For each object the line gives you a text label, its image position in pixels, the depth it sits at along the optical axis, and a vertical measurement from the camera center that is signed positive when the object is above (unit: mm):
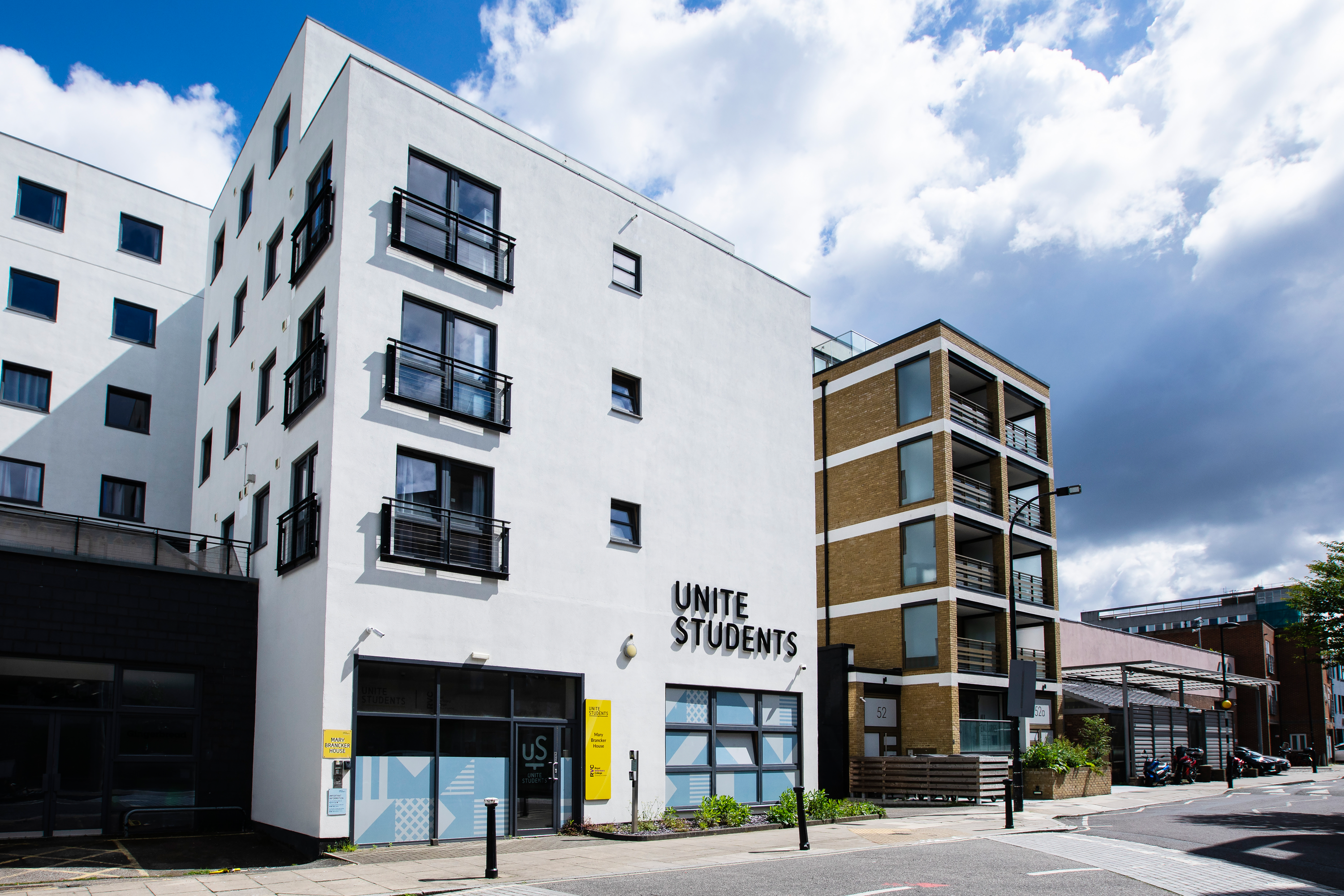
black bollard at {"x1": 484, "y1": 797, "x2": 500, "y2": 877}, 12203 -2968
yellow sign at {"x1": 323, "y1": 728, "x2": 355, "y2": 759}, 14641 -2041
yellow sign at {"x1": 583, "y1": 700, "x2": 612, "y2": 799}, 17859 -2600
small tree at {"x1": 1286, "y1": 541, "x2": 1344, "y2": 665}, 29797 +29
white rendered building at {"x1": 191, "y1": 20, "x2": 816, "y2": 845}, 15891 +2480
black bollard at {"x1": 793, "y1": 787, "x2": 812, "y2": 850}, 14984 -3286
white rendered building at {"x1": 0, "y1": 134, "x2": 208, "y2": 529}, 26156 +7358
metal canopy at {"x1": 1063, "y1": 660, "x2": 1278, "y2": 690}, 39000 -2735
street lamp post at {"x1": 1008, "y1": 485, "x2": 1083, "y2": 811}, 21391 -1176
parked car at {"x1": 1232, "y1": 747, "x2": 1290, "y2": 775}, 45250 -7174
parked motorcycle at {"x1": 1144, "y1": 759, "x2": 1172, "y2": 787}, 35344 -5913
